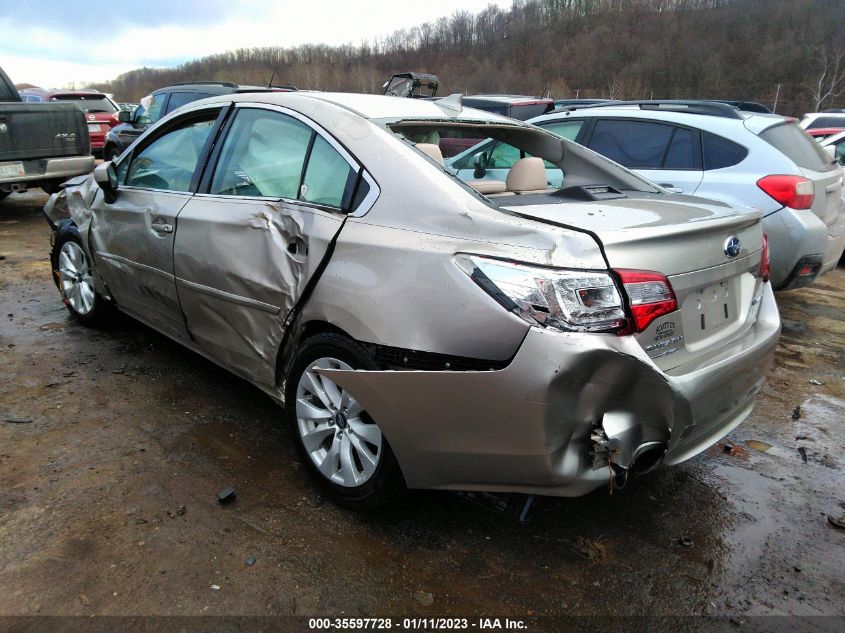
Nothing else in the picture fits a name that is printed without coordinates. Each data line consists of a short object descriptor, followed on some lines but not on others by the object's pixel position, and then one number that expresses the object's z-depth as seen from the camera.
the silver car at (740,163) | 4.73
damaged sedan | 1.91
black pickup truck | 7.57
